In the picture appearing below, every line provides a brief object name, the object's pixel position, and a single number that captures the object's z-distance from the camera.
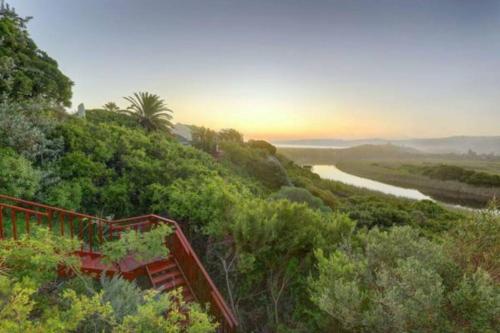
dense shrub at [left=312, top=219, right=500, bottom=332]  4.29
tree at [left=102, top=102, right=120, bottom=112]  28.52
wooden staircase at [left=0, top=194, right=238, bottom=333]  7.12
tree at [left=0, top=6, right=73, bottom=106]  12.58
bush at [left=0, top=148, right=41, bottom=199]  8.59
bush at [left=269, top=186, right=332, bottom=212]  16.91
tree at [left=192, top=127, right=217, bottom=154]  28.92
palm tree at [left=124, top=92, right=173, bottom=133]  25.30
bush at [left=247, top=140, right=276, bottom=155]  41.27
